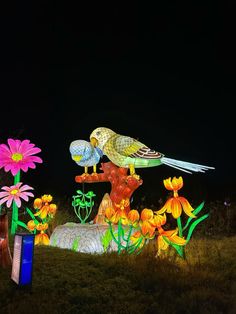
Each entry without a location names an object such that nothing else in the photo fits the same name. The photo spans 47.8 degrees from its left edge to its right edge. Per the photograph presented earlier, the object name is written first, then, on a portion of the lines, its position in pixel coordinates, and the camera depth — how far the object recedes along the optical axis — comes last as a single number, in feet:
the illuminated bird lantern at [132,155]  14.18
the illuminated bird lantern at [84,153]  14.94
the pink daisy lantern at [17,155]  14.42
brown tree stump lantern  14.12
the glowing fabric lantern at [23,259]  8.91
